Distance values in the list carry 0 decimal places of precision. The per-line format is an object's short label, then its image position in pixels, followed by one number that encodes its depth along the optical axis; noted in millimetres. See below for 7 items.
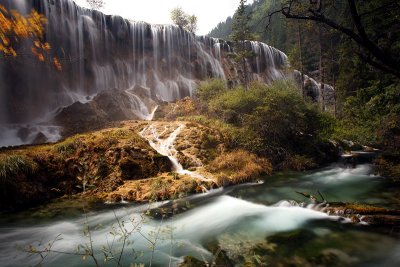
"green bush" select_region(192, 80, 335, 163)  16172
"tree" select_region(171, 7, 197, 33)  59403
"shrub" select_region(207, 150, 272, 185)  12586
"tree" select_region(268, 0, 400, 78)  3273
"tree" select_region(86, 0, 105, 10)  58438
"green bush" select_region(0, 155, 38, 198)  9062
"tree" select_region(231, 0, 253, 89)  33062
